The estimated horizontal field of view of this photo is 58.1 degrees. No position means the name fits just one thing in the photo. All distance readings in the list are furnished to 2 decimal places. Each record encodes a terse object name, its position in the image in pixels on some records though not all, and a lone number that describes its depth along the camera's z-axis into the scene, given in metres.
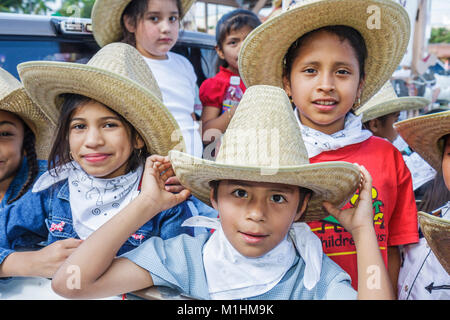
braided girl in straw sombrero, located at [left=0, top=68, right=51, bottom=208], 1.90
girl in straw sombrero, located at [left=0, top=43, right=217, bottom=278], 1.60
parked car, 2.56
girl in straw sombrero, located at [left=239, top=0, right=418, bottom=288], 1.63
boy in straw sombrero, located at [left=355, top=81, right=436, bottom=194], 2.63
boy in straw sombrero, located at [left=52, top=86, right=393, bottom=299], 1.25
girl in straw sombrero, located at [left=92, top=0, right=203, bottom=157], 2.52
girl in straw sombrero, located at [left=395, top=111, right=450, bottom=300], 1.56
